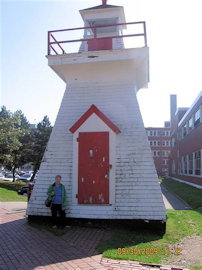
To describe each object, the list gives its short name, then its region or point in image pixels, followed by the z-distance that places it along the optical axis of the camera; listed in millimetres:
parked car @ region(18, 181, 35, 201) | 21781
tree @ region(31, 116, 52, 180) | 34531
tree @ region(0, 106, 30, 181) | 18672
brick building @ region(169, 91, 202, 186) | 20112
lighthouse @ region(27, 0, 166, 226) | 7188
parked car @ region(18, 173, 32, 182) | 37038
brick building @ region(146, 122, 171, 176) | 65512
